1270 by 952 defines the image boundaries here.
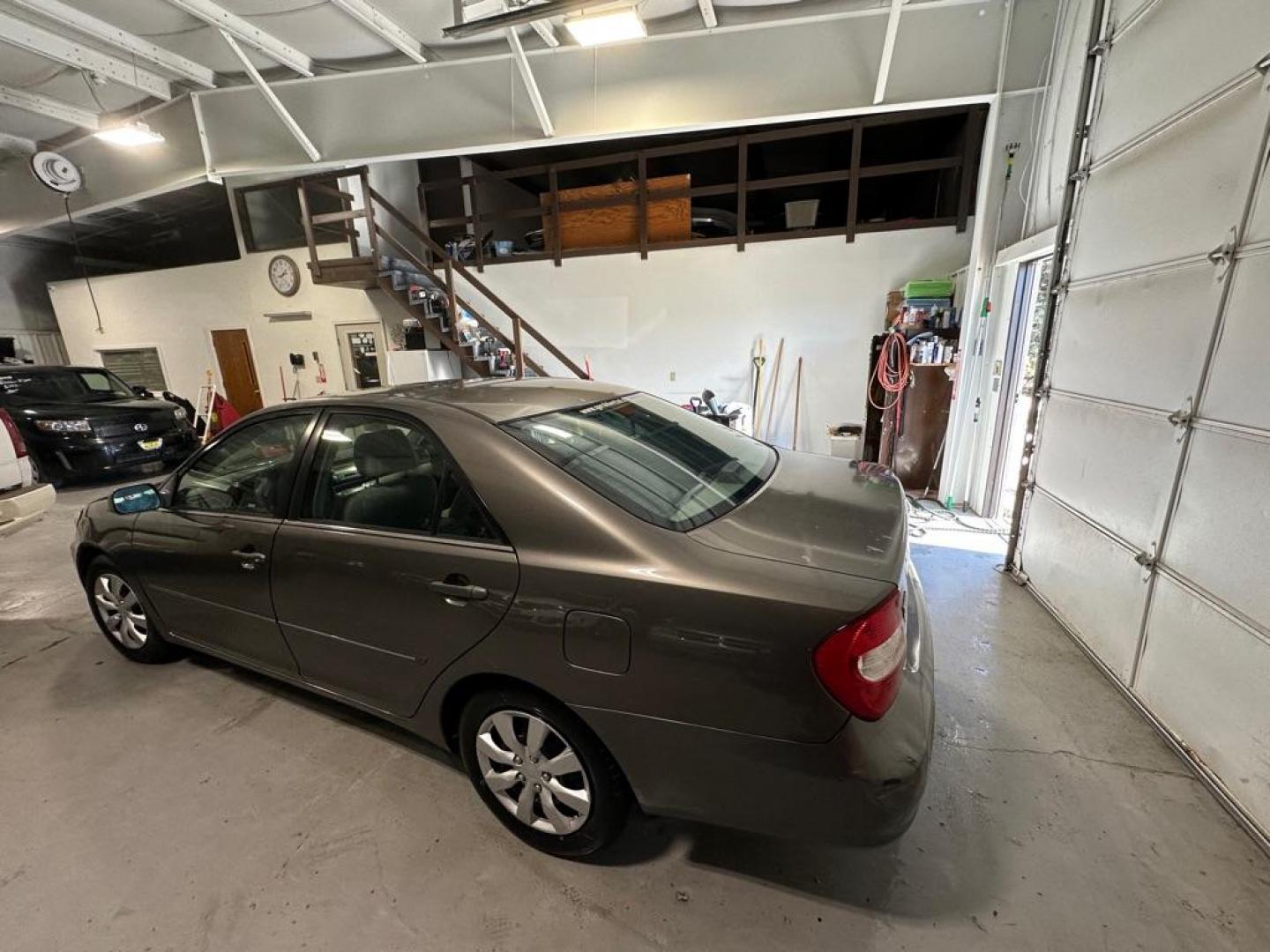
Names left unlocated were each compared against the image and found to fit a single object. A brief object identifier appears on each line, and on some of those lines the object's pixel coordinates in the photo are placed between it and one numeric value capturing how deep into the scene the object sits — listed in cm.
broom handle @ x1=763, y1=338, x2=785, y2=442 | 664
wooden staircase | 672
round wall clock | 822
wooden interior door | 889
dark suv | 567
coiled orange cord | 494
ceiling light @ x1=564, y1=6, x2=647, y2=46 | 361
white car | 439
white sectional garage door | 174
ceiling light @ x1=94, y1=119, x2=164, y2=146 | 600
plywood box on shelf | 667
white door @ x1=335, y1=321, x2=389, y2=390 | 822
